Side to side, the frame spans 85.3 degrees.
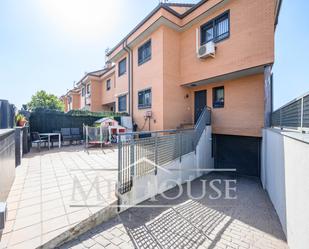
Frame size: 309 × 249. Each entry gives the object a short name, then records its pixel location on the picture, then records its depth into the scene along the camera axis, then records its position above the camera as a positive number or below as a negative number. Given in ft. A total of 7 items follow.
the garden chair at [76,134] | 34.46 -2.42
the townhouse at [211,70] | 23.20 +8.69
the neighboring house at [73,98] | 94.93 +14.37
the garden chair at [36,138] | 27.93 -2.73
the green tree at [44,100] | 95.45 +13.36
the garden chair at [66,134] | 33.12 -2.27
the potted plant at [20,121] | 24.68 +0.33
